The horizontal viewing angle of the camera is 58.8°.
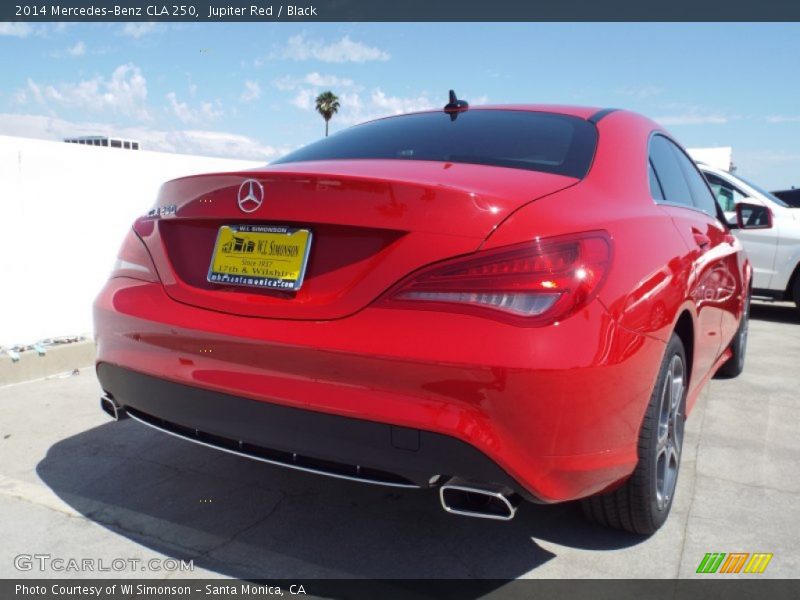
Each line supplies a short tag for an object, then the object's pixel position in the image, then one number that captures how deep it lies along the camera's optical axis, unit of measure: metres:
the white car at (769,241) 7.38
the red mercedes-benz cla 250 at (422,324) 1.79
